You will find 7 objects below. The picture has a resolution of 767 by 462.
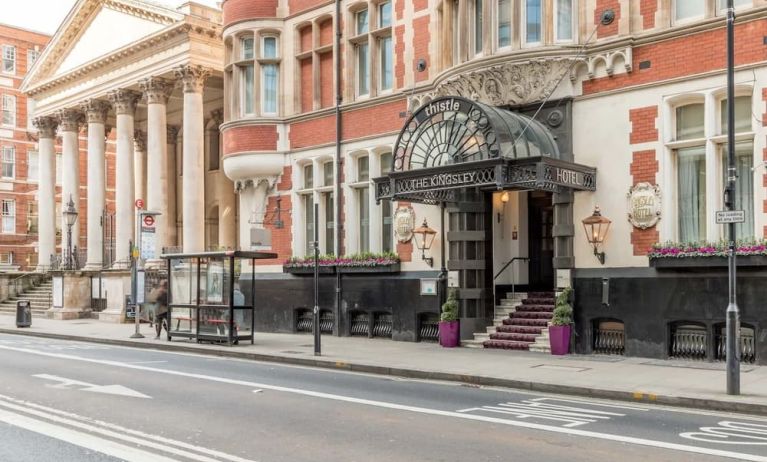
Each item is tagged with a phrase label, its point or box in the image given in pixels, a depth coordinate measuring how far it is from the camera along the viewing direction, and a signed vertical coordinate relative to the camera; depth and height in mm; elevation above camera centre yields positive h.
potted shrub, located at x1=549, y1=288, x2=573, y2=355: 17109 -1662
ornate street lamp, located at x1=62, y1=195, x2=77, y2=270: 34406 +1641
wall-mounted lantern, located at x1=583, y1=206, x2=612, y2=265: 16953 +439
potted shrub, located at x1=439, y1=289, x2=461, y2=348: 19219 -1822
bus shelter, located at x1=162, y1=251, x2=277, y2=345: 20609 -1233
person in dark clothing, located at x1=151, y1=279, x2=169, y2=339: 23750 -1570
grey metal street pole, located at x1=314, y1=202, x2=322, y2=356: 17656 -1672
